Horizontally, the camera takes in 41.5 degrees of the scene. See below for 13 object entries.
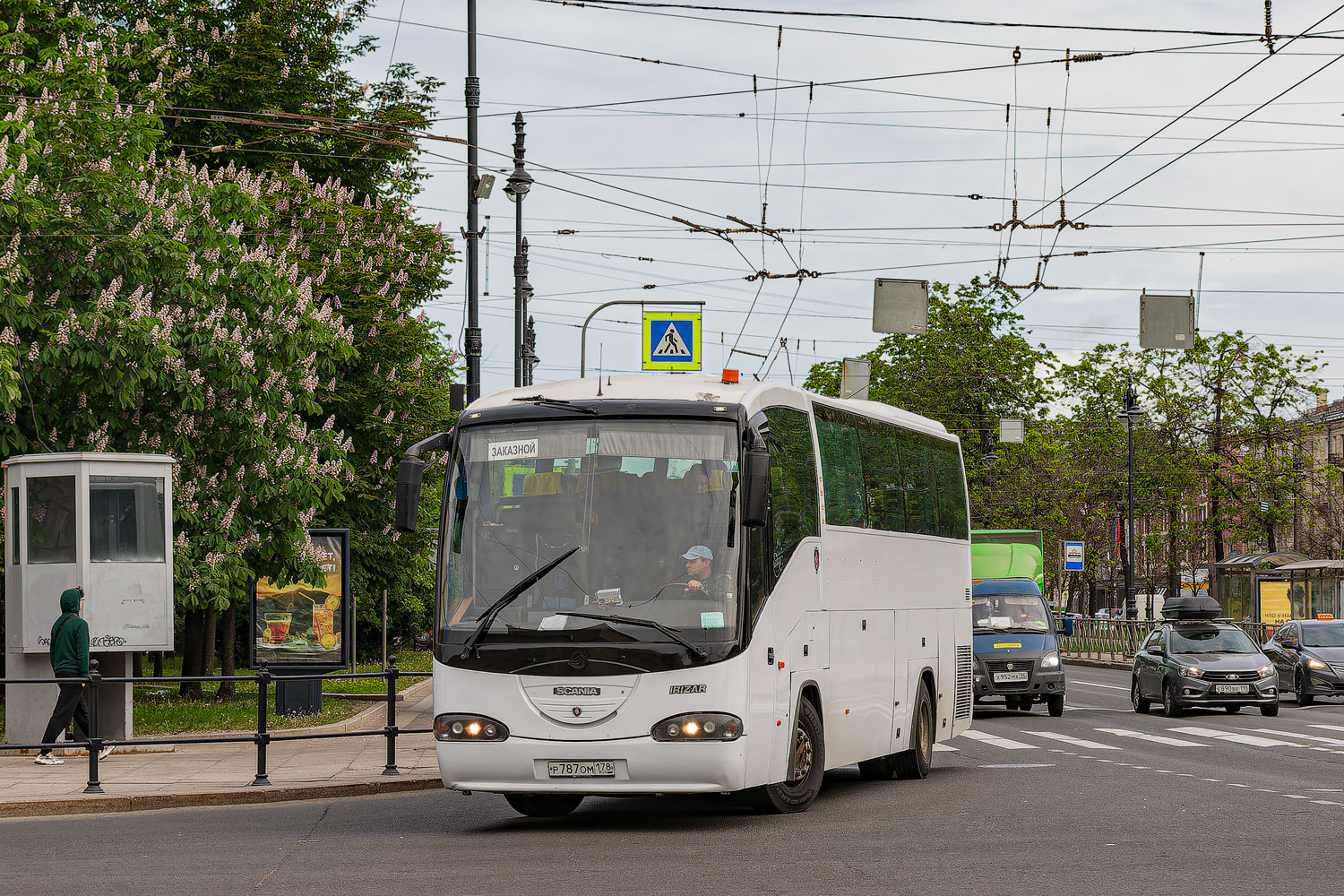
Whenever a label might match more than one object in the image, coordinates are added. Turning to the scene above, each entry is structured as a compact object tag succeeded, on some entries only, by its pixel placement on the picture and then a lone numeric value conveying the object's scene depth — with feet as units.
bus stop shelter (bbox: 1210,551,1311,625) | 150.82
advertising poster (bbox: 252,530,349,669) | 80.89
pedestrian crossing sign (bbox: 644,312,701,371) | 88.48
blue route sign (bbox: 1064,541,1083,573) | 187.21
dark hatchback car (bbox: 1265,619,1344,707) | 104.99
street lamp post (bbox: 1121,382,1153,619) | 182.60
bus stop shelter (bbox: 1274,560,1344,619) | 147.64
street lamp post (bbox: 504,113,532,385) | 91.35
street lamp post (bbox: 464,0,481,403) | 77.30
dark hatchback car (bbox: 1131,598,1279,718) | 92.12
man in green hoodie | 59.41
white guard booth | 63.46
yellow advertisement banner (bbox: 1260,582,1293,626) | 150.61
